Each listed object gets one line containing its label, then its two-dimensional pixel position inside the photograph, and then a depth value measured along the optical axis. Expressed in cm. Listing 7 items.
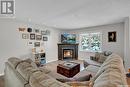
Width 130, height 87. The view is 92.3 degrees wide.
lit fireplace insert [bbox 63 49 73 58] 431
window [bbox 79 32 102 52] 373
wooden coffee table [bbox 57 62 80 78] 214
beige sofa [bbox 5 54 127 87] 59
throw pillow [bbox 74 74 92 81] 115
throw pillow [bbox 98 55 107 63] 257
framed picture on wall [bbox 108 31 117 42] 322
